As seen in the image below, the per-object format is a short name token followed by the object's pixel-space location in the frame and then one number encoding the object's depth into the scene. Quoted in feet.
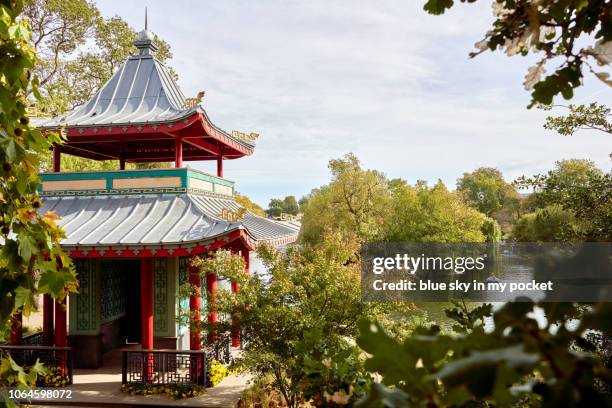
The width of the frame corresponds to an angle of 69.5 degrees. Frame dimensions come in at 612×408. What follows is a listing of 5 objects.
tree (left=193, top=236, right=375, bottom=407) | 21.35
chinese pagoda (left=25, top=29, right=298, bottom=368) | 29.09
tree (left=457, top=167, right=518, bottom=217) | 196.03
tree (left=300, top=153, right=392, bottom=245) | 94.73
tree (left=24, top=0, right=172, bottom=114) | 60.49
